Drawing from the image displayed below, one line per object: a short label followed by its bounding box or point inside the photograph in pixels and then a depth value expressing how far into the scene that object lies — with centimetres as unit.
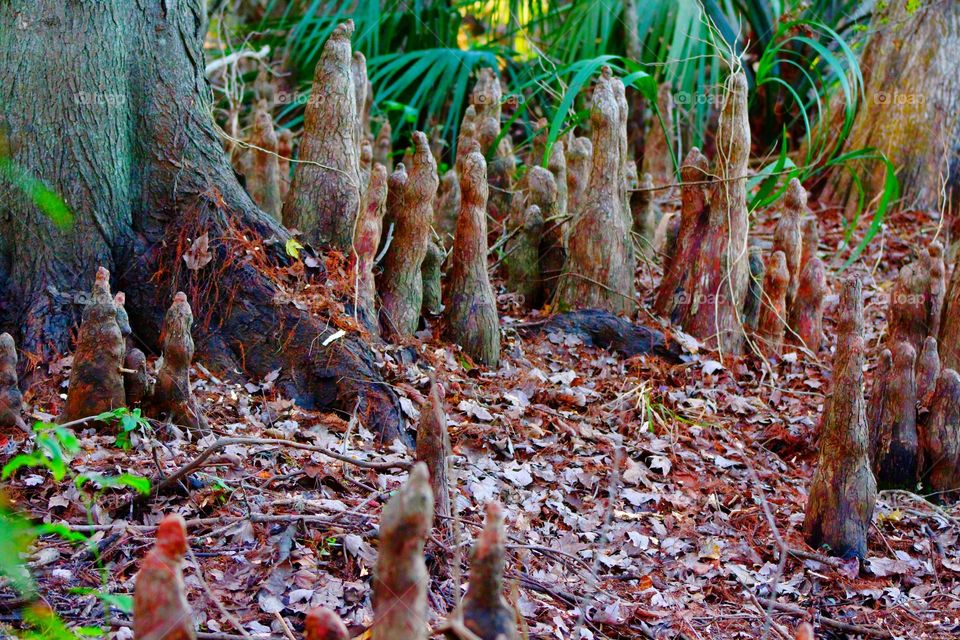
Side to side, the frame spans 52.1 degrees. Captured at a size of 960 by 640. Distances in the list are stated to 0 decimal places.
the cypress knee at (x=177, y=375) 386
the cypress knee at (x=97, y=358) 379
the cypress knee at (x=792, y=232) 629
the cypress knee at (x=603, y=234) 613
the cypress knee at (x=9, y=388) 367
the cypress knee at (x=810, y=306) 647
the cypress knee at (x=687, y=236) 638
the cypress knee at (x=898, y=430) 468
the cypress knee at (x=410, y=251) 528
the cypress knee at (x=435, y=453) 357
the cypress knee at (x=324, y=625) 191
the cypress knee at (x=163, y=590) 196
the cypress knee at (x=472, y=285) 554
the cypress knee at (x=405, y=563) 195
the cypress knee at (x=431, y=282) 575
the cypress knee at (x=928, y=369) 493
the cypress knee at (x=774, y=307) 641
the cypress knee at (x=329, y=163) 532
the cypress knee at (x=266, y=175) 637
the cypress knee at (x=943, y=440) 471
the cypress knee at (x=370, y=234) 506
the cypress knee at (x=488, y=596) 198
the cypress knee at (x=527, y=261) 646
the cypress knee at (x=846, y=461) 402
